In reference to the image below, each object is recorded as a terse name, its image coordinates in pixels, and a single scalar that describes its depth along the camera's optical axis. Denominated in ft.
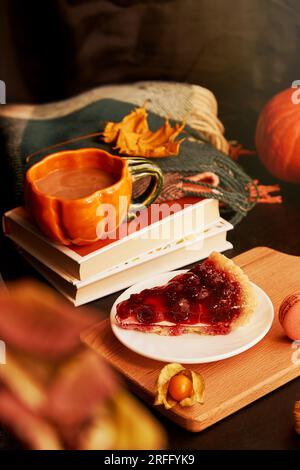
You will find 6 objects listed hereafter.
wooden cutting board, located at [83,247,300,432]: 3.20
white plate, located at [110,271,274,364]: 3.41
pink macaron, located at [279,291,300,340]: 3.52
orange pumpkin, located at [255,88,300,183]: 5.08
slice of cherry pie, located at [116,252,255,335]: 3.59
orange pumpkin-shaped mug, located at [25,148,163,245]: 4.02
